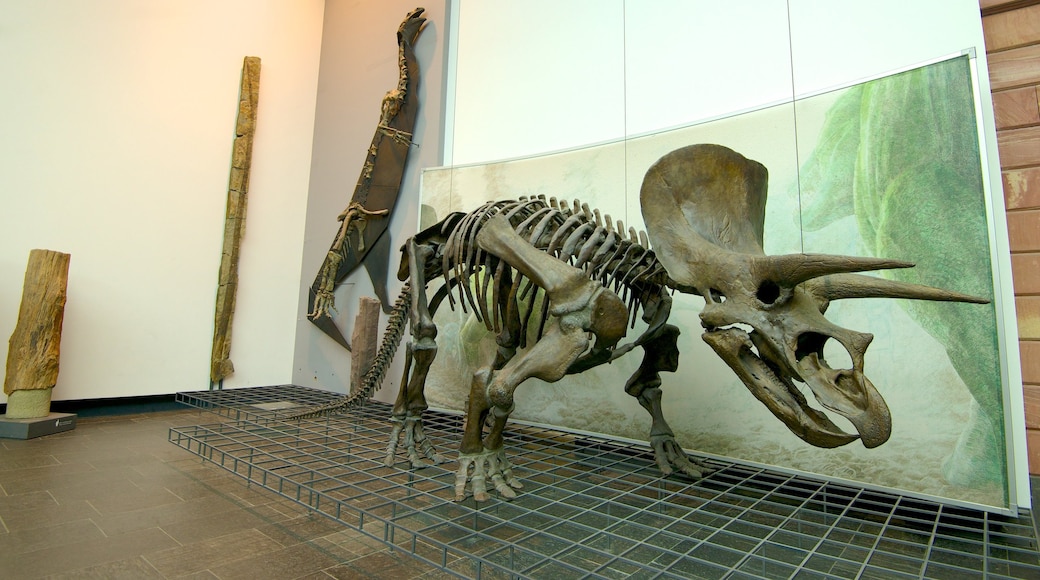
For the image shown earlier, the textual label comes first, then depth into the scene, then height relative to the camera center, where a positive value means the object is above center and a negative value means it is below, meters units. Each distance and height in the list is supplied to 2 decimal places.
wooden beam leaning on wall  6.05 +1.45
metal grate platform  2.07 -0.87
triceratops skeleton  1.88 +0.25
